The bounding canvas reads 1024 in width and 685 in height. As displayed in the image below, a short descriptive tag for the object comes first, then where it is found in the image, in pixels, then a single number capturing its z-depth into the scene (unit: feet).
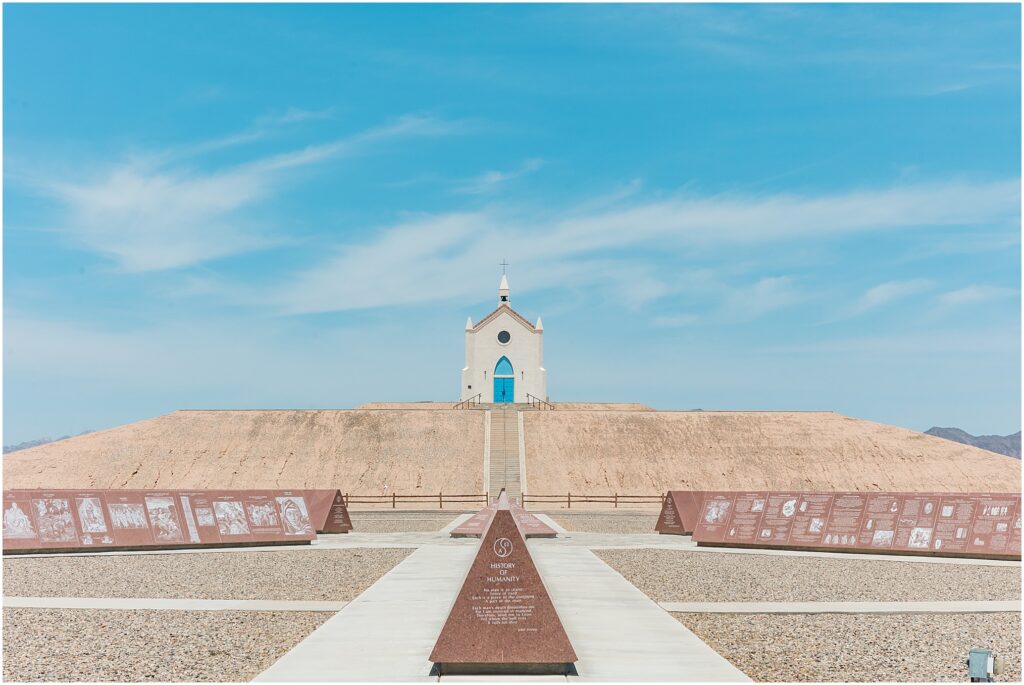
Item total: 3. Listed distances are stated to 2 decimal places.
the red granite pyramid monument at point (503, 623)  34.30
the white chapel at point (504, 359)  252.01
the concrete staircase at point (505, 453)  171.12
